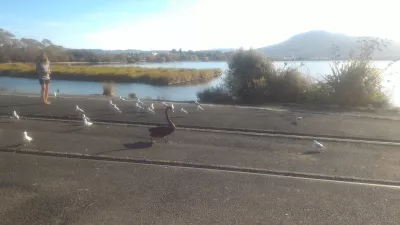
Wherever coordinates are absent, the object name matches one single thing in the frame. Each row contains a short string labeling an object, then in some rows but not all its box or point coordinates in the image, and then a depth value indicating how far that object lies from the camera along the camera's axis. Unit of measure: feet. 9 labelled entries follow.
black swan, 30.12
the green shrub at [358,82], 67.21
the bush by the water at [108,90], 89.30
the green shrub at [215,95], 84.38
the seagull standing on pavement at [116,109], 44.80
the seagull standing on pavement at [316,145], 30.58
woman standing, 49.67
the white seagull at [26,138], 29.58
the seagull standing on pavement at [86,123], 36.74
